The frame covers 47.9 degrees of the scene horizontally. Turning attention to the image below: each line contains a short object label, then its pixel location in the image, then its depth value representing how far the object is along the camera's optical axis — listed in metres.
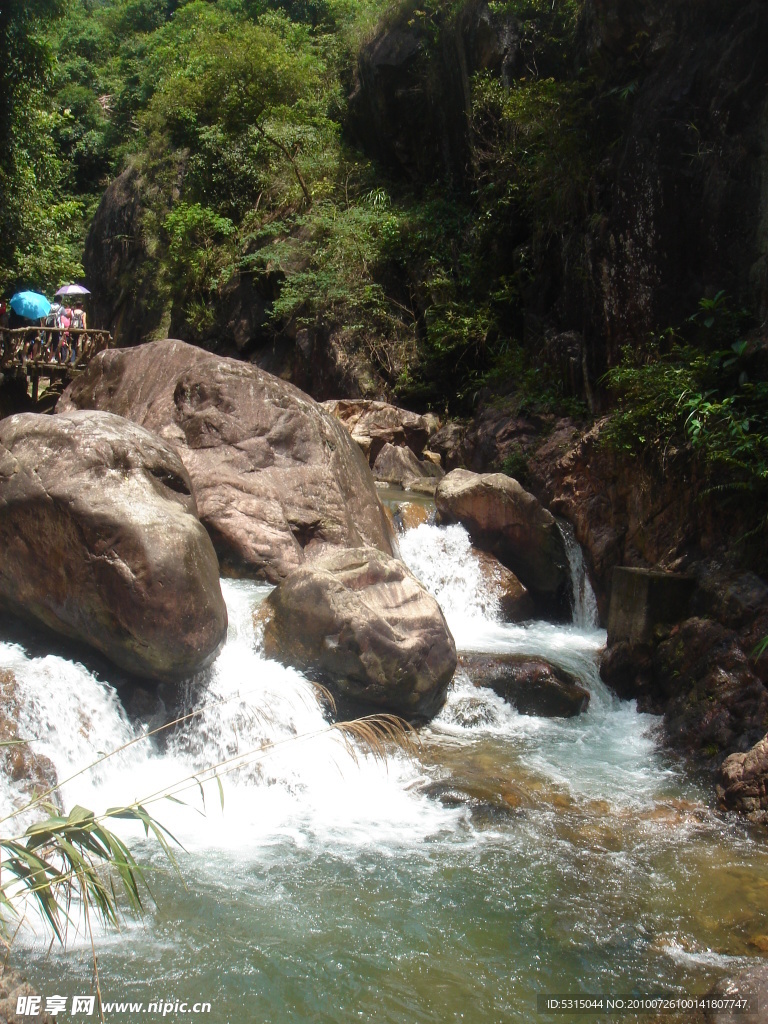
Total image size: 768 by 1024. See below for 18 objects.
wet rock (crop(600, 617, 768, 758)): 6.97
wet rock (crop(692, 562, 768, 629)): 7.47
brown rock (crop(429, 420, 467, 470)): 14.59
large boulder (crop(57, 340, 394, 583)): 8.59
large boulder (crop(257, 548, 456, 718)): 6.86
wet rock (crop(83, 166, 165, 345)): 23.45
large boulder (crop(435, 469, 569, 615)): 10.65
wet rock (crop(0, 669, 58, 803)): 5.33
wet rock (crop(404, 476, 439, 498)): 13.48
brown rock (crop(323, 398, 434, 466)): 15.04
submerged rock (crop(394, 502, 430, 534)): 11.19
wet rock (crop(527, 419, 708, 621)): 8.73
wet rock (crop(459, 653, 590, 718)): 7.86
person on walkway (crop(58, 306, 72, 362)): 16.94
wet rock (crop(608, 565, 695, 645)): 8.20
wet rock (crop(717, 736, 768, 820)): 5.95
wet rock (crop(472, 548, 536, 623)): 10.45
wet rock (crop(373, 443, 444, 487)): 14.37
